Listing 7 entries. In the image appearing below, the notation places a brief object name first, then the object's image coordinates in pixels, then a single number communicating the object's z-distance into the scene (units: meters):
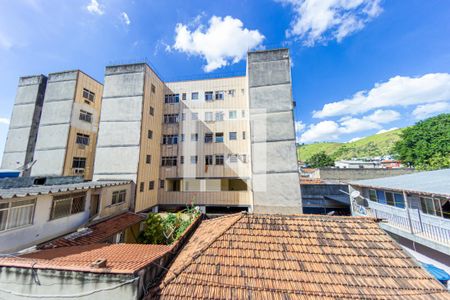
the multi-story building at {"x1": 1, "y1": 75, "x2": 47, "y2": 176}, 18.70
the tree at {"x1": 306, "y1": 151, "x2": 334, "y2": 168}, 53.41
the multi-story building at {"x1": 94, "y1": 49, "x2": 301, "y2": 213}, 16.09
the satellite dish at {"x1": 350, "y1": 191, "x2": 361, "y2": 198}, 13.53
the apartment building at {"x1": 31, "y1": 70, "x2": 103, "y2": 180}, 16.75
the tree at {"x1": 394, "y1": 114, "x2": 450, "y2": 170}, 27.48
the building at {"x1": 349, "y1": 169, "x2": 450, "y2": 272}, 8.46
